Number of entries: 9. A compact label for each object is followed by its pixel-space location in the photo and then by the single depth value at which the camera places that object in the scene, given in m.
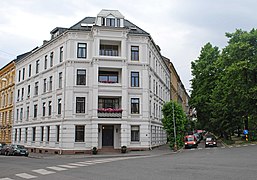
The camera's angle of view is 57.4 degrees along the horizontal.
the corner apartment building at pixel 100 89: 26.10
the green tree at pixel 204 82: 39.63
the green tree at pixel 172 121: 27.54
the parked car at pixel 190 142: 30.59
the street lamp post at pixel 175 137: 26.66
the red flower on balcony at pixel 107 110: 25.80
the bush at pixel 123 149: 25.24
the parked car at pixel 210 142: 31.03
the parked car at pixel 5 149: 28.74
